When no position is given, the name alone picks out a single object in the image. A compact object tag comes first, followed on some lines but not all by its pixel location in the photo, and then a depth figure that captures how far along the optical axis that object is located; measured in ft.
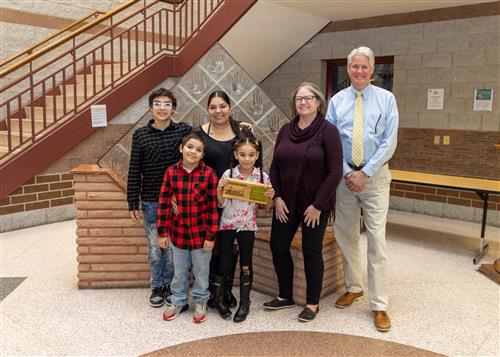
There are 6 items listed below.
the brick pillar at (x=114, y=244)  10.03
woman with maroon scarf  7.98
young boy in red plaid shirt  8.16
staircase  15.28
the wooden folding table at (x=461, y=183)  12.74
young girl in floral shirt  8.13
